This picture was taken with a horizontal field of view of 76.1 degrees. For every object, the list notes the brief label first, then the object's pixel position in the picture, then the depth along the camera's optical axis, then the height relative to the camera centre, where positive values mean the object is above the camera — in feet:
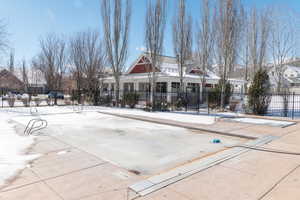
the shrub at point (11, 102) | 49.27 -2.10
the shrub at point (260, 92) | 37.93 +0.15
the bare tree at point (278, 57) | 90.58 +18.42
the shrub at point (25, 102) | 51.82 -2.22
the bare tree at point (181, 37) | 53.98 +16.81
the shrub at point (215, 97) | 50.85 -0.98
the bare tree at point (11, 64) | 124.98 +19.87
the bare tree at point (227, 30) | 45.44 +15.72
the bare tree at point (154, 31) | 46.70 +15.50
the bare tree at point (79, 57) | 73.97 +14.58
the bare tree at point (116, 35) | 53.36 +16.45
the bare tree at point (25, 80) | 107.46 +7.99
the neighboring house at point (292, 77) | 120.21 +11.65
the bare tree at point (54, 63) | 90.63 +14.66
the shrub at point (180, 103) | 49.62 -2.48
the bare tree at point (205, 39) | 53.52 +16.16
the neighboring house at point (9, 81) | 115.83 +7.97
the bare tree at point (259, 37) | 75.99 +23.45
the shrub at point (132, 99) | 52.95 -1.51
